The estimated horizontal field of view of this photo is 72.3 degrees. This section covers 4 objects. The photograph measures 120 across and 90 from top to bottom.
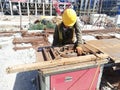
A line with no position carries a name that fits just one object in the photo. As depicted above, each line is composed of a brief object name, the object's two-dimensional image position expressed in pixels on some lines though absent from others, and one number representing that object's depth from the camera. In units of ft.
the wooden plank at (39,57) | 5.89
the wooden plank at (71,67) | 5.03
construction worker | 6.31
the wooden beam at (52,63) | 4.76
